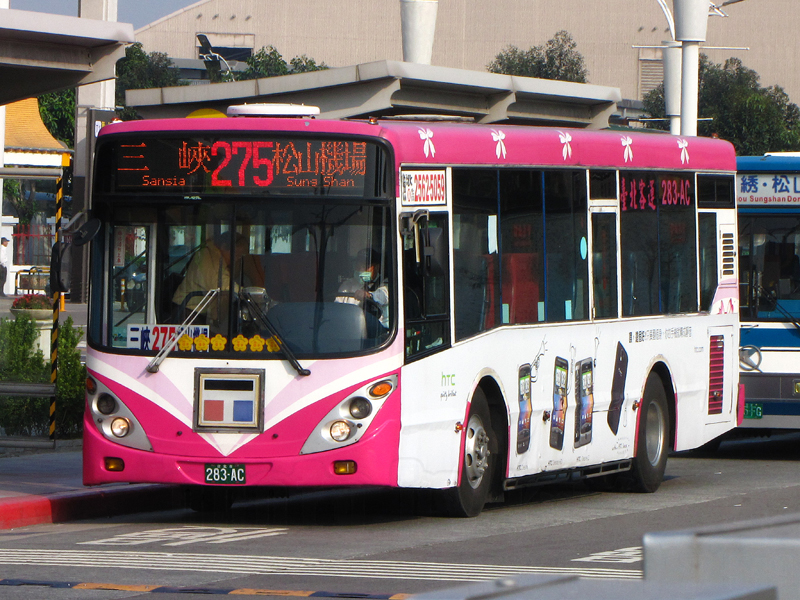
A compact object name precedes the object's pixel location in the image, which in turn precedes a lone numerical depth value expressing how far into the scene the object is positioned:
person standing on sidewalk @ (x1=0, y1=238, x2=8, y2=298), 32.97
